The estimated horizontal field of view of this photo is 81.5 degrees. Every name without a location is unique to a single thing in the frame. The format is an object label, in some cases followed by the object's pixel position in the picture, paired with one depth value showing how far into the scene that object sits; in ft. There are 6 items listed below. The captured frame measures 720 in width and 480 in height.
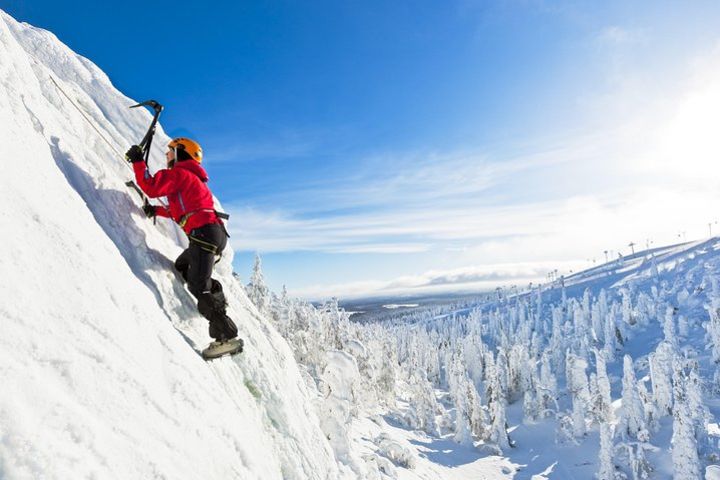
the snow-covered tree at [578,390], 219.82
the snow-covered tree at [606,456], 158.71
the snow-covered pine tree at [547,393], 252.21
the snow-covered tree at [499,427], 209.22
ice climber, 19.20
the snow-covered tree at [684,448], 148.87
